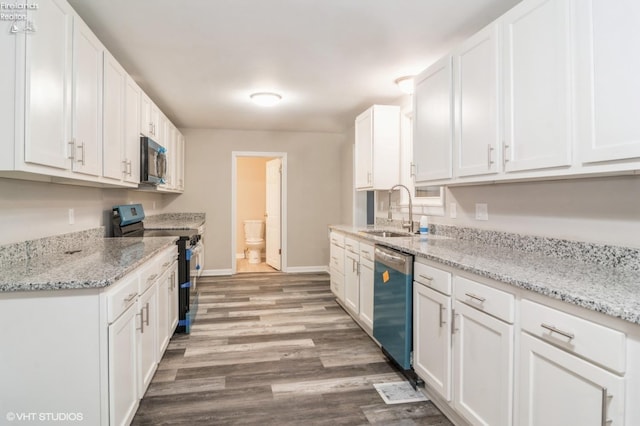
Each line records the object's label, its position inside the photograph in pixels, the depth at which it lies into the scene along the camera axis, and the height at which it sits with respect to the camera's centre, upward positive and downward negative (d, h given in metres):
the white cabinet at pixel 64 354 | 1.41 -0.58
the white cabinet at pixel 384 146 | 3.83 +0.75
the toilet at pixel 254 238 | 6.92 -0.50
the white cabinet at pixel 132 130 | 2.77 +0.69
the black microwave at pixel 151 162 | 3.15 +0.49
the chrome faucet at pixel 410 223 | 3.37 -0.09
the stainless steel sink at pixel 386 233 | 3.39 -0.19
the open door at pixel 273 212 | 6.11 +0.03
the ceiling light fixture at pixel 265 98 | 3.85 +1.29
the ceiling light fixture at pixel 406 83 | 3.40 +1.30
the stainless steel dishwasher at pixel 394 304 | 2.34 -0.65
